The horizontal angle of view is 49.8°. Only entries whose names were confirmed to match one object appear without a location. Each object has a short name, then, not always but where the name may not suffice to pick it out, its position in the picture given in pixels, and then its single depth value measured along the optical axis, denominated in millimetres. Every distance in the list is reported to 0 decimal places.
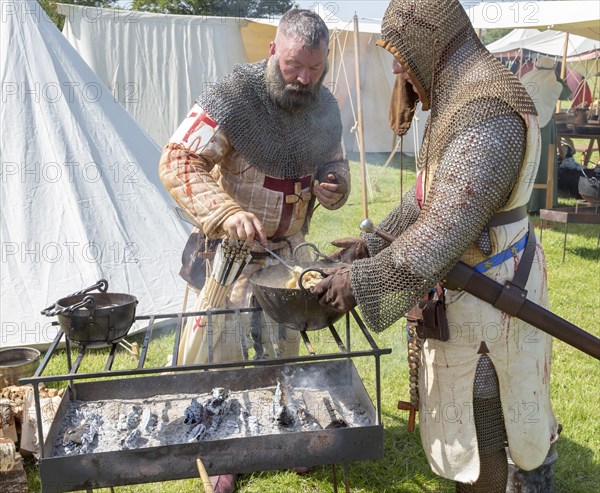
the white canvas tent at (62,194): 4430
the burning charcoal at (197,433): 2184
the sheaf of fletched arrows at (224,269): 2722
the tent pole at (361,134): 6832
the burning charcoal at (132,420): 2302
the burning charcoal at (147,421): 2301
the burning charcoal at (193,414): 2312
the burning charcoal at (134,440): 2166
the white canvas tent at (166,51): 8648
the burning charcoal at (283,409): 2311
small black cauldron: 2275
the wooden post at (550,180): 7480
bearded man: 2654
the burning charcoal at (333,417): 2277
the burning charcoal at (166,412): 2391
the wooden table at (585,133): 8219
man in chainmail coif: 1872
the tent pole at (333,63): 9272
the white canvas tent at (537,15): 7340
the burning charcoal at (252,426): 2238
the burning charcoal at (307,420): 2299
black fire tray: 1942
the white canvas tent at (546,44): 18250
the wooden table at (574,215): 6309
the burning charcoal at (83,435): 2152
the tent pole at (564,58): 11841
